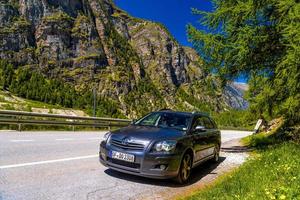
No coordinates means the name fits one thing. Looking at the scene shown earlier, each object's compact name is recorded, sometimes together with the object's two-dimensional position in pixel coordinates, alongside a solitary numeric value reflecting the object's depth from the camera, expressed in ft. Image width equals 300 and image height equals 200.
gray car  24.91
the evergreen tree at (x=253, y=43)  37.99
